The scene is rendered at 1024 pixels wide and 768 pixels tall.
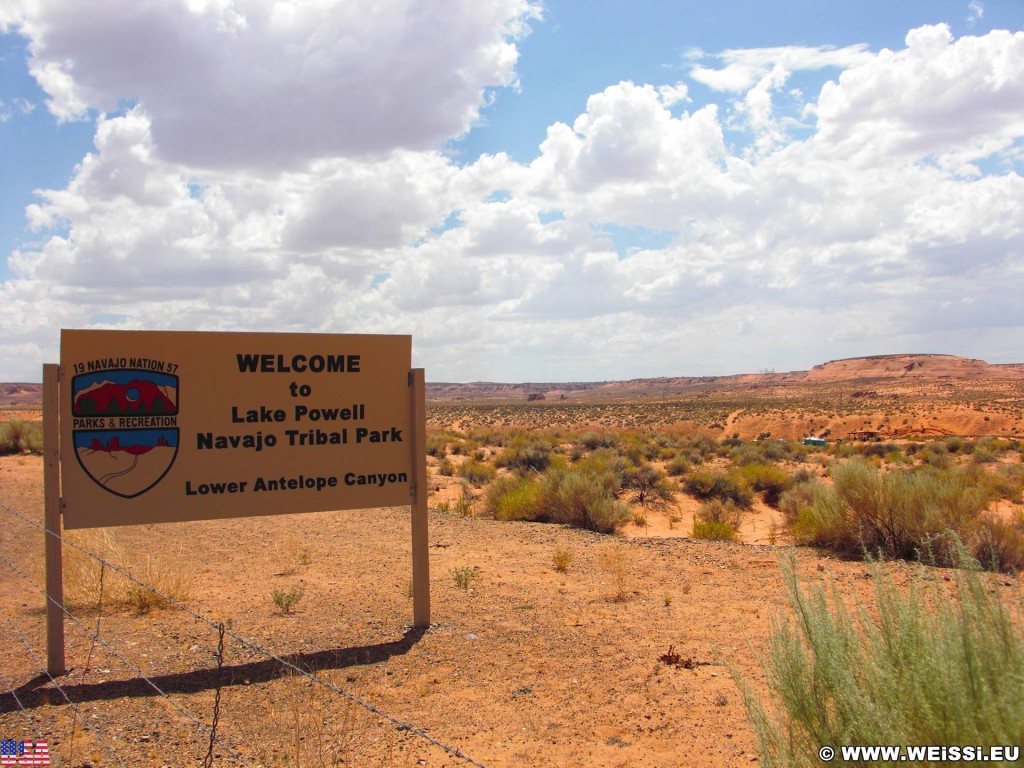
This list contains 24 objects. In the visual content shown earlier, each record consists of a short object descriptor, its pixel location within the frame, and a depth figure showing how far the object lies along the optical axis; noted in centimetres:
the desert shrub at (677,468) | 2456
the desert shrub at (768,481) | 2056
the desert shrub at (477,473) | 2217
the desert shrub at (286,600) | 793
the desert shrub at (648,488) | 1906
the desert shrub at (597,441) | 3234
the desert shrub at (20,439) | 2791
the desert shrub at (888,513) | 1082
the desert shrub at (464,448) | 3200
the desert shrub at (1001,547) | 995
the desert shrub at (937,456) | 2489
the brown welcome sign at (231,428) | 644
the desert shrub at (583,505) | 1395
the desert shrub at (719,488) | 1986
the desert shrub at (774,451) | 2972
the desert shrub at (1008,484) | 1759
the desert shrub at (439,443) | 3038
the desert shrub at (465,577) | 920
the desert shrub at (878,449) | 3035
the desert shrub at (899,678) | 300
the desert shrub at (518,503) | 1511
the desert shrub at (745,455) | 2708
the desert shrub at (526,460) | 2469
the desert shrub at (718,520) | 1380
